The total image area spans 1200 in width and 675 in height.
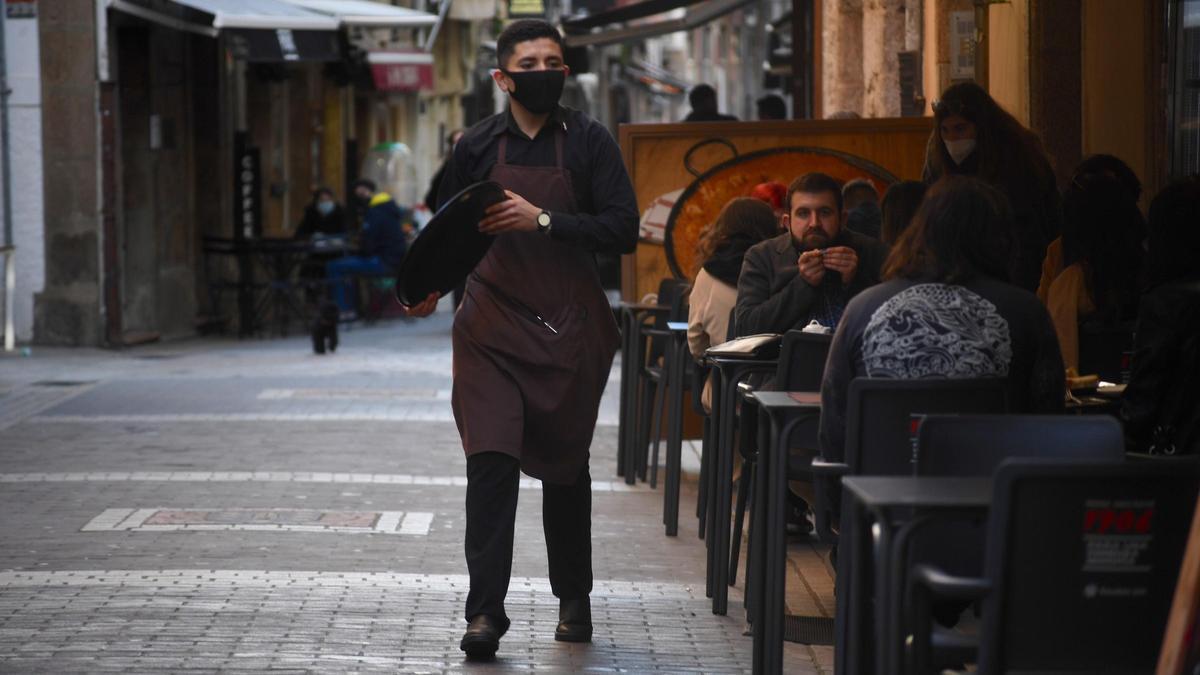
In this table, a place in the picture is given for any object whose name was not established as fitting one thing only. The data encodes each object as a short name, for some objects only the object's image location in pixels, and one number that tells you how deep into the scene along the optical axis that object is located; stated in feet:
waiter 41.57
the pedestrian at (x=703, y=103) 115.03
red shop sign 205.67
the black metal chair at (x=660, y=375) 66.08
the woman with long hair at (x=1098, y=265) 51.06
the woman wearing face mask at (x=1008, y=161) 49.19
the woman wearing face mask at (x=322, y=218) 167.73
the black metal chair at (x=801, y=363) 44.32
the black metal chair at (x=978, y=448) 28.14
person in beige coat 59.52
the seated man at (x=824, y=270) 50.83
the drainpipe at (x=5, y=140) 128.36
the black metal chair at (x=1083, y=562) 24.59
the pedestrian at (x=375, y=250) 162.20
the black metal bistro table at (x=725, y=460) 47.47
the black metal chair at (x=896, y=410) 33.22
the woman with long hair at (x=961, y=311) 34.58
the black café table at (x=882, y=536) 25.79
